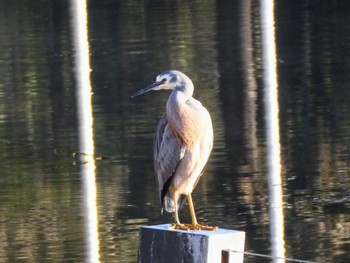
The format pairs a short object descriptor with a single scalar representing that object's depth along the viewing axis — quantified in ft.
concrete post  37.17
